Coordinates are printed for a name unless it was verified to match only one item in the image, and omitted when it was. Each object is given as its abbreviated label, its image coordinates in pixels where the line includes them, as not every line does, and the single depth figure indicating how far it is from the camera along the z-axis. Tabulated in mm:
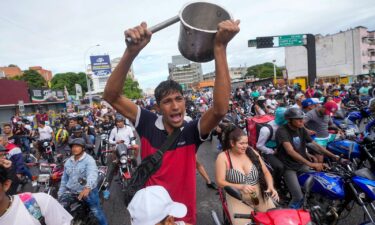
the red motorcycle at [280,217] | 2012
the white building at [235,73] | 140750
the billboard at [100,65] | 33088
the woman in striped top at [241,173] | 3080
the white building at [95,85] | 91062
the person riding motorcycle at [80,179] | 3930
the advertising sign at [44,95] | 36853
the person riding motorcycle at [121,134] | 7405
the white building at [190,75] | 129100
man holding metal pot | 1705
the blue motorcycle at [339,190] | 3098
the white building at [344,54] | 51266
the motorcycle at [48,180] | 5012
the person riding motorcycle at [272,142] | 4309
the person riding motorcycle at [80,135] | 6561
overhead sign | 29031
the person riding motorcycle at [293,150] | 3875
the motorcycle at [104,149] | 8891
